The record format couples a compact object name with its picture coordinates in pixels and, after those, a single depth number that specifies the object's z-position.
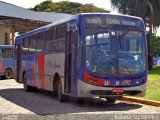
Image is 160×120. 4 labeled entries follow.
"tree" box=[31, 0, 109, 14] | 61.04
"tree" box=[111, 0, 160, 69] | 30.16
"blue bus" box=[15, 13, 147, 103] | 10.53
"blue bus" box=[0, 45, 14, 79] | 25.61
